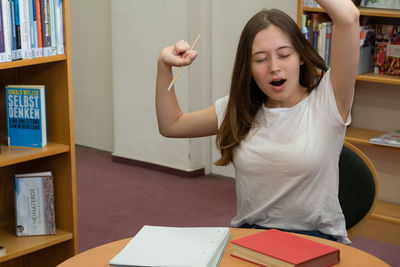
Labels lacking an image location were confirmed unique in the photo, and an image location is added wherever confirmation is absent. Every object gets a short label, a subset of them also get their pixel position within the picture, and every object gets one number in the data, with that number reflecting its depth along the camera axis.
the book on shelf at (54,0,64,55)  2.49
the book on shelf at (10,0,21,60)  2.37
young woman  1.92
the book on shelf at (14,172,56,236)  2.56
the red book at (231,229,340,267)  1.53
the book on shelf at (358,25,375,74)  3.59
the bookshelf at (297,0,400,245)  3.48
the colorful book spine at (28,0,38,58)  2.41
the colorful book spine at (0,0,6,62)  2.34
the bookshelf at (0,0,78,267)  2.54
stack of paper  1.57
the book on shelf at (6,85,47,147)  2.52
